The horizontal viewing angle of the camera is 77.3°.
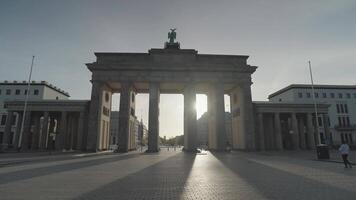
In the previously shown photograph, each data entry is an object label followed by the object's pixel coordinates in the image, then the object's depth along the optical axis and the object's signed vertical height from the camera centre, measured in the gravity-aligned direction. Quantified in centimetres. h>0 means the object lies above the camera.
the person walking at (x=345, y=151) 1686 -75
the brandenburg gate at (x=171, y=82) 4106 +1128
